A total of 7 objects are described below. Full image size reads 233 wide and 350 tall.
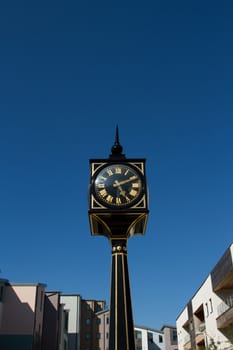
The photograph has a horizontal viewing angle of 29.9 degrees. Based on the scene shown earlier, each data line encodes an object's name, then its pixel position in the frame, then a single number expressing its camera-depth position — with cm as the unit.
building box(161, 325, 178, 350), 6088
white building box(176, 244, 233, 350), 2519
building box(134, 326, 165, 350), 6253
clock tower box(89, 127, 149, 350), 869
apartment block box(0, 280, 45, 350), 2856
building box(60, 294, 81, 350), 4922
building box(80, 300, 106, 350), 5666
